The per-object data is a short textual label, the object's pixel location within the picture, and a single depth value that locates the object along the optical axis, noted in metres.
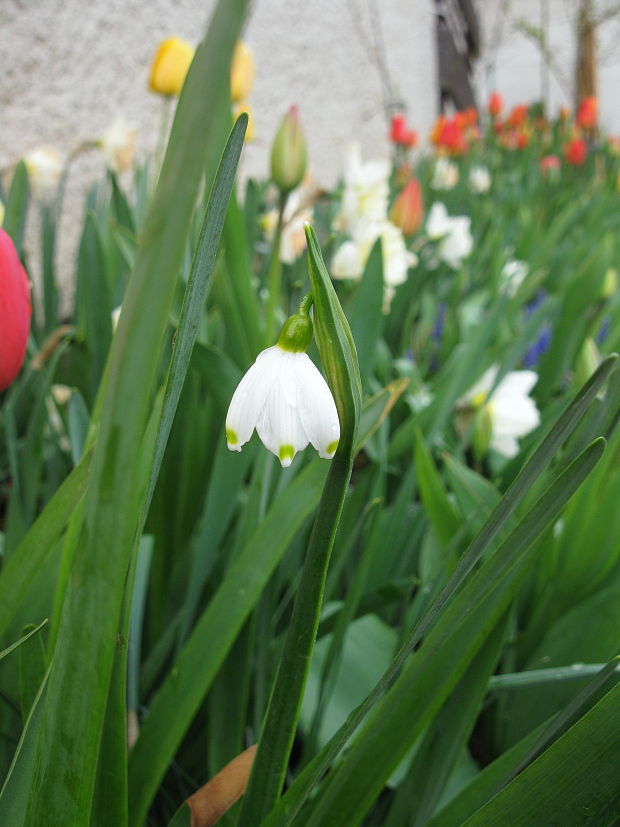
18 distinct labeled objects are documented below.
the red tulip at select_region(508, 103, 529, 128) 3.14
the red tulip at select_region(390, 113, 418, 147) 2.26
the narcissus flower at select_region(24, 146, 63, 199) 1.08
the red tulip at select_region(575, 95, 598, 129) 3.06
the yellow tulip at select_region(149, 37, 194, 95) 0.89
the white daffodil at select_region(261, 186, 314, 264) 0.90
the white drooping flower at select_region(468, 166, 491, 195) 2.29
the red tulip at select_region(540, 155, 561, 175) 2.49
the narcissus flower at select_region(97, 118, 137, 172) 1.13
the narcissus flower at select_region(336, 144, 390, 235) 0.98
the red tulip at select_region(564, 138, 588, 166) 2.59
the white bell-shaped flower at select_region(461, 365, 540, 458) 0.73
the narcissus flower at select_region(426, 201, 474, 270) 1.21
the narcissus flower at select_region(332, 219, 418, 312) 0.83
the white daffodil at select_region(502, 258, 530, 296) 1.11
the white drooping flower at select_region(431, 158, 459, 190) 2.07
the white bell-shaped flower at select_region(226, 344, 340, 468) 0.22
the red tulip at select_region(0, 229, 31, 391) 0.28
